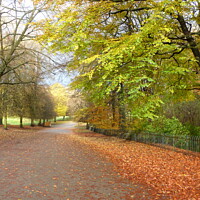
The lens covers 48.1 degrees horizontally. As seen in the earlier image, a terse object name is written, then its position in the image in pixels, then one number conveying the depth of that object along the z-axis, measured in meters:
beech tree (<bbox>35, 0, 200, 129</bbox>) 7.98
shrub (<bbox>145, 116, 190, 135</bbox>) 17.17
